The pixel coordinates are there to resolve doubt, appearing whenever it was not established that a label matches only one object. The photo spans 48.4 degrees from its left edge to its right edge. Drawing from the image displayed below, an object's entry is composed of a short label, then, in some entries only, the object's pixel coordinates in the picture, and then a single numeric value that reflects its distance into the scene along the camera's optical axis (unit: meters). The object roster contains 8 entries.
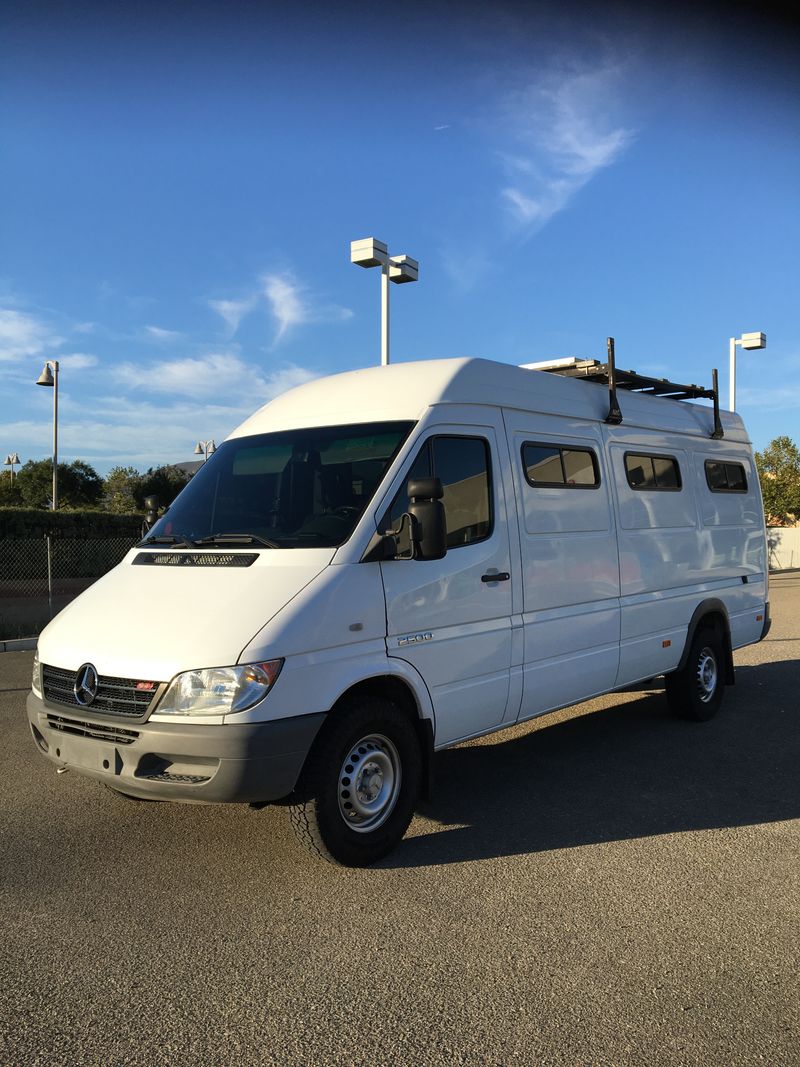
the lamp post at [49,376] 26.77
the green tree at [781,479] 44.25
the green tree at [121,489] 55.06
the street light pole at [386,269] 13.95
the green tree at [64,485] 54.78
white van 4.08
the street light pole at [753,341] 24.42
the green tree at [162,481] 49.24
